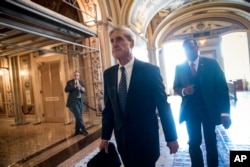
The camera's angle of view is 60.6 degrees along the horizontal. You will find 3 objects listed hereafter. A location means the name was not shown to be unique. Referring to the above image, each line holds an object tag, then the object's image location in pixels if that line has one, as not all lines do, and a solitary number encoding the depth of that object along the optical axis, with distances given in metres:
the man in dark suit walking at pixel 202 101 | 2.31
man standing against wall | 5.61
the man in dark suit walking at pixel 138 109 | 1.63
